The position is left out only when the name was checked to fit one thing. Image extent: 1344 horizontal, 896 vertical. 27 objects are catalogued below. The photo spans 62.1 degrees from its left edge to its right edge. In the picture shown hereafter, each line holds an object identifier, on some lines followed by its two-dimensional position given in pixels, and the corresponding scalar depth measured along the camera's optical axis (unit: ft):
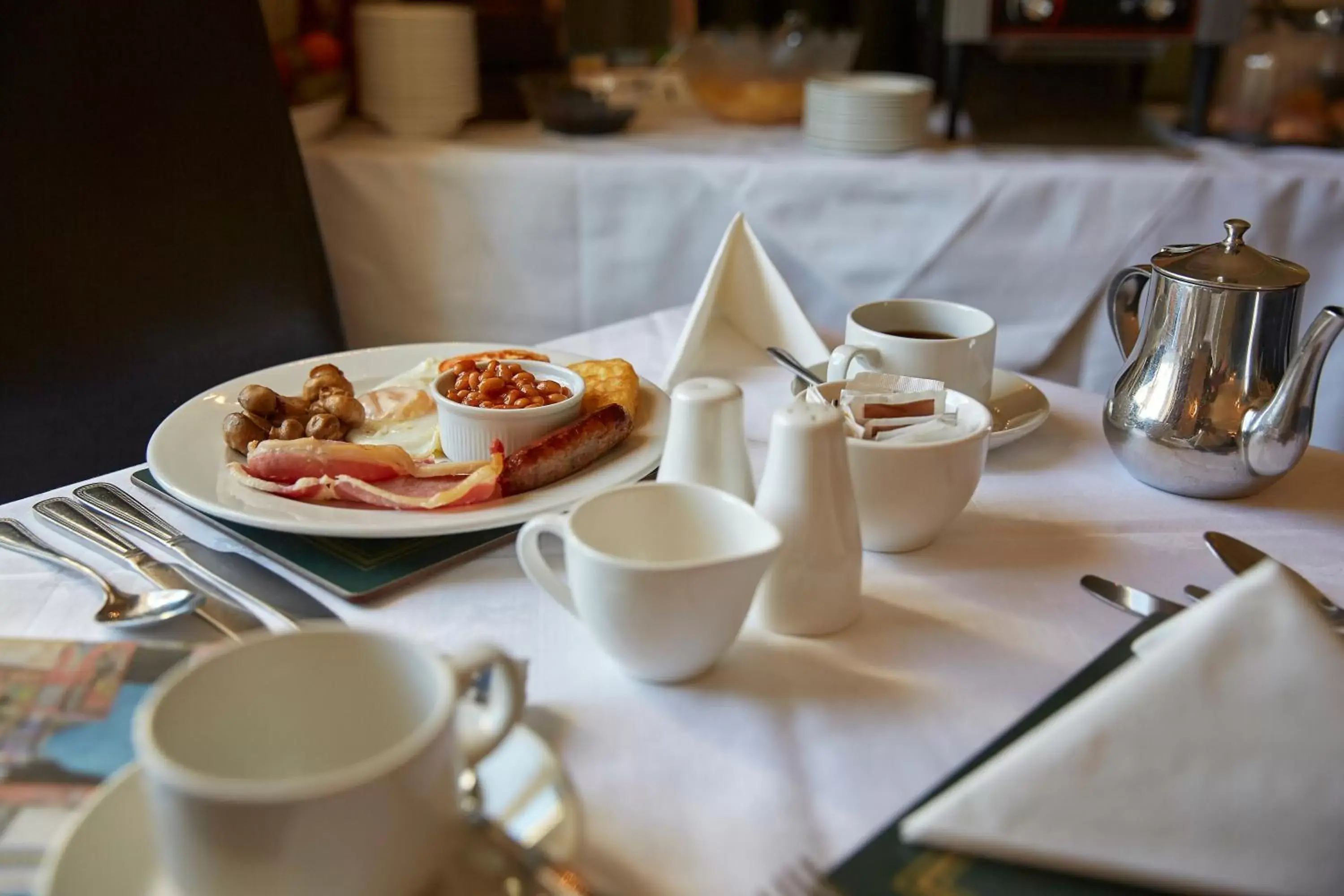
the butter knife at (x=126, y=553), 2.01
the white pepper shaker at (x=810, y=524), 1.95
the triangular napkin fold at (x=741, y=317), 3.43
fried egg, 2.81
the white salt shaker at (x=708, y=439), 2.13
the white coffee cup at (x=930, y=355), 2.73
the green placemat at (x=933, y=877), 1.43
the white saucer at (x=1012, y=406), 2.81
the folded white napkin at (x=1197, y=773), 1.44
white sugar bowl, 2.19
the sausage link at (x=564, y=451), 2.48
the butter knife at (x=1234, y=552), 2.22
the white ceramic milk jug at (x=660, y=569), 1.73
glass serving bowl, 6.14
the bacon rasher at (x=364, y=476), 2.42
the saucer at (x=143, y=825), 1.34
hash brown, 2.84
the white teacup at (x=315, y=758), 1.22
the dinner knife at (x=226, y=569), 2.10
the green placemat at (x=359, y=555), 2.19
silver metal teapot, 2.40
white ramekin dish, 2.63
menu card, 1.47
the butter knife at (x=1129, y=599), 2.08
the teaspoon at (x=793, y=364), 2.97
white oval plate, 2.29
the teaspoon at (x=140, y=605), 2.01
